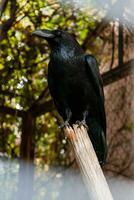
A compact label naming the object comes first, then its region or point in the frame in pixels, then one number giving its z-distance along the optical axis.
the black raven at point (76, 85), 3.76
